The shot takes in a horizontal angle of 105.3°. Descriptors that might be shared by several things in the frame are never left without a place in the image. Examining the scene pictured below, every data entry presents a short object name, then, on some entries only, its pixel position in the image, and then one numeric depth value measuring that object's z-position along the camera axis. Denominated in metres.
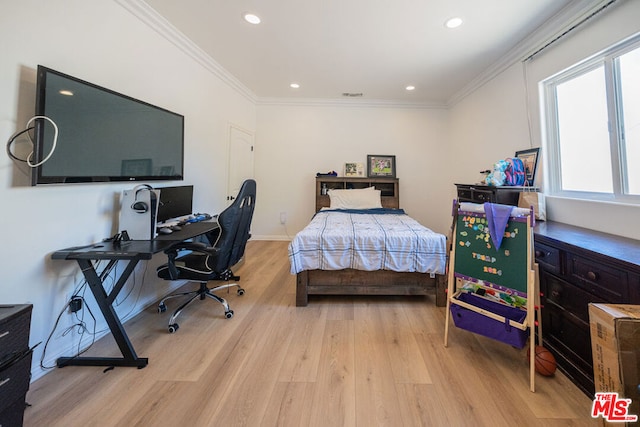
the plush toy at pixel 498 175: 2.40
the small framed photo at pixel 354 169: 4.74
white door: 3.82
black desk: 1.48
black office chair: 1.91
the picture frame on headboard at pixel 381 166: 4.73
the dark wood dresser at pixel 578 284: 1.20
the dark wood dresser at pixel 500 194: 2.37
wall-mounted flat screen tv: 1.40
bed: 2.26
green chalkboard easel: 1.44
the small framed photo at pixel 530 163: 2.43
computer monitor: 2.17
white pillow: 4.27
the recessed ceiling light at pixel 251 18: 2.31
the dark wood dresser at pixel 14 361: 0.98
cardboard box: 0.94
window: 1.79
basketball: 1.44
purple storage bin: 1.45
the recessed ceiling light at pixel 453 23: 2.31
